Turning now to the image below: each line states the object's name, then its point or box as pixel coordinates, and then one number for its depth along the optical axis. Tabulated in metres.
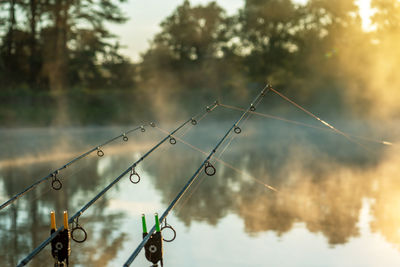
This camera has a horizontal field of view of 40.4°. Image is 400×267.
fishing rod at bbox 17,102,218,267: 5.35
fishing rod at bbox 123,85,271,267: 5.20
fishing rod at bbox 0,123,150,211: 7.65
